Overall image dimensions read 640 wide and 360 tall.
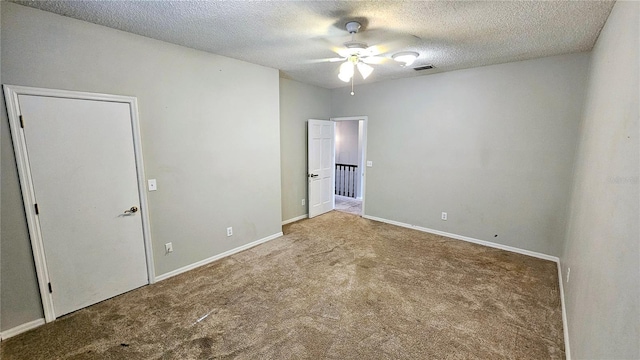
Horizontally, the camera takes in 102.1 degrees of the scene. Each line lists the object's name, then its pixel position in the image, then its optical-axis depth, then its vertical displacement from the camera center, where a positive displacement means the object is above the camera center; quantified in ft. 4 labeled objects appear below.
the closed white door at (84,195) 7.49 -1.62
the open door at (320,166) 17.53 -1.61
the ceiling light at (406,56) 8.74 +2.96
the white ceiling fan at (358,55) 7.91 +3.03
